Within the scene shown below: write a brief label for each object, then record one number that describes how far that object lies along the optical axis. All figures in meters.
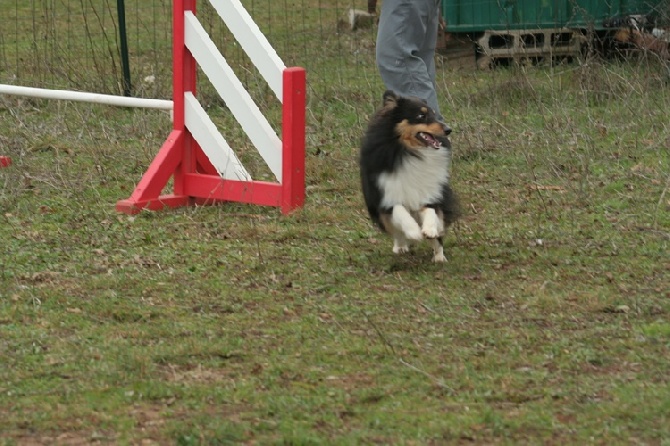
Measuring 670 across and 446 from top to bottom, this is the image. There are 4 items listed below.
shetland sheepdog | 10.99
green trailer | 20.70
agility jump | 12.94
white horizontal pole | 14.55
